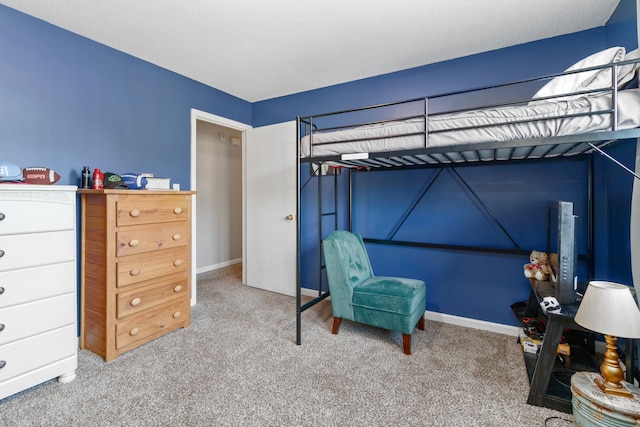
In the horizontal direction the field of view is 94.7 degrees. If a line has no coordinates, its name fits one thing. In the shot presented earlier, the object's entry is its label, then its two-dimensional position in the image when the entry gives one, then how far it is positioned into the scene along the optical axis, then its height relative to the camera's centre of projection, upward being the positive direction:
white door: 3.42 +0.04
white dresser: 1.57 -0.43
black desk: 1.53 -0.94
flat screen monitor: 1.57 -0.24
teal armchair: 2.12 -0.63
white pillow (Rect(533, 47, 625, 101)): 1.45 +0.72
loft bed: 1.36 +0.46
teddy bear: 2.08 -0.40
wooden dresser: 2.03 -0.42
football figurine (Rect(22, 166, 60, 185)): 1.80 +0.21
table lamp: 1.22 -0.45
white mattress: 1.36 +0.46
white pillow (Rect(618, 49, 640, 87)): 1.41 +0.70
